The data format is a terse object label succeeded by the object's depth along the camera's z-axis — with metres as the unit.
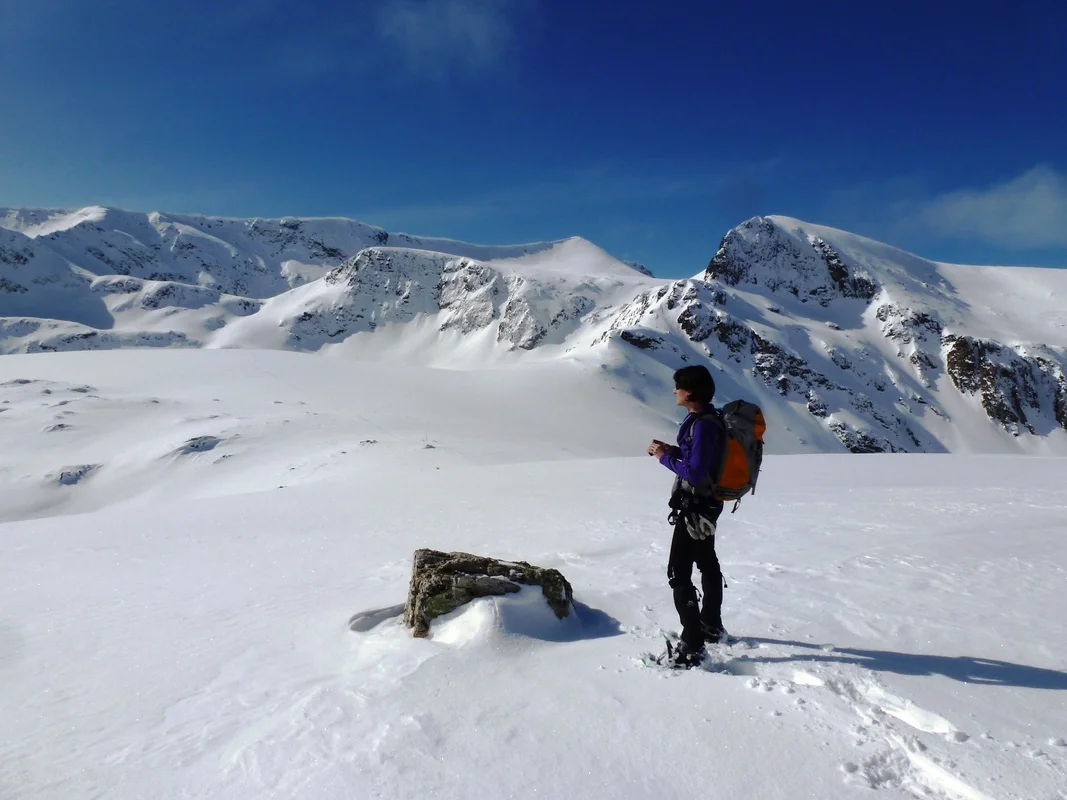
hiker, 4.79
